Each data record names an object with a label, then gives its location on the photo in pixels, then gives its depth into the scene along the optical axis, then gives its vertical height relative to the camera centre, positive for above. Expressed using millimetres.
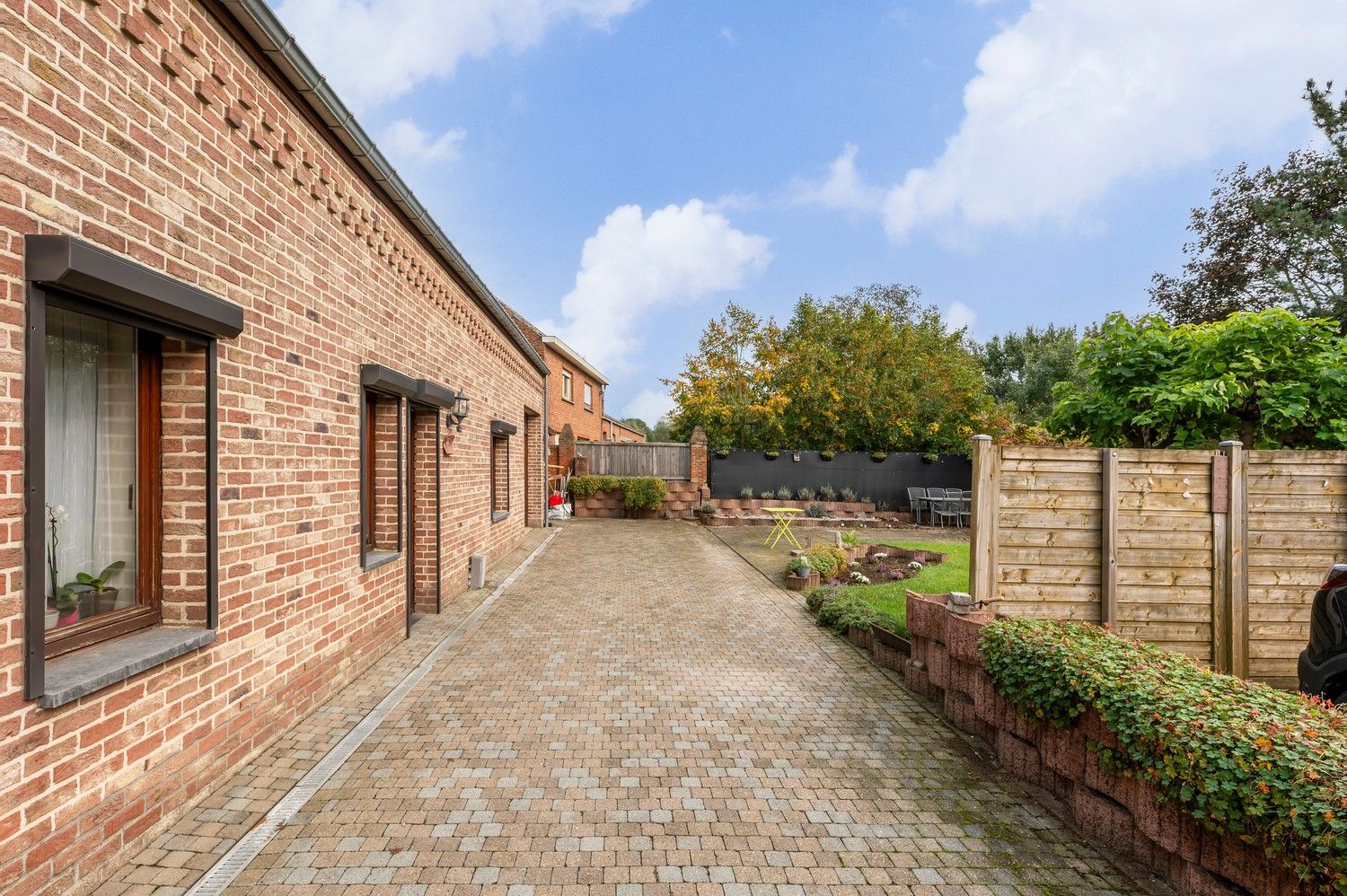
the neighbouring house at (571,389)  19500 +2192
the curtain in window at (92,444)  2646 -20
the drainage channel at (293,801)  2494 -1894
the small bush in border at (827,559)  8805 -1819
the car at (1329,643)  3361 -1166
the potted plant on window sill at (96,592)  2783 -748
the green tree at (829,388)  19375 +1898
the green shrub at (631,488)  17219 -1373
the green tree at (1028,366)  29891 +4475
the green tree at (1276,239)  13672 +5076
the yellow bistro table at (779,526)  12461 -1965
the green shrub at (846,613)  6070 -1852
